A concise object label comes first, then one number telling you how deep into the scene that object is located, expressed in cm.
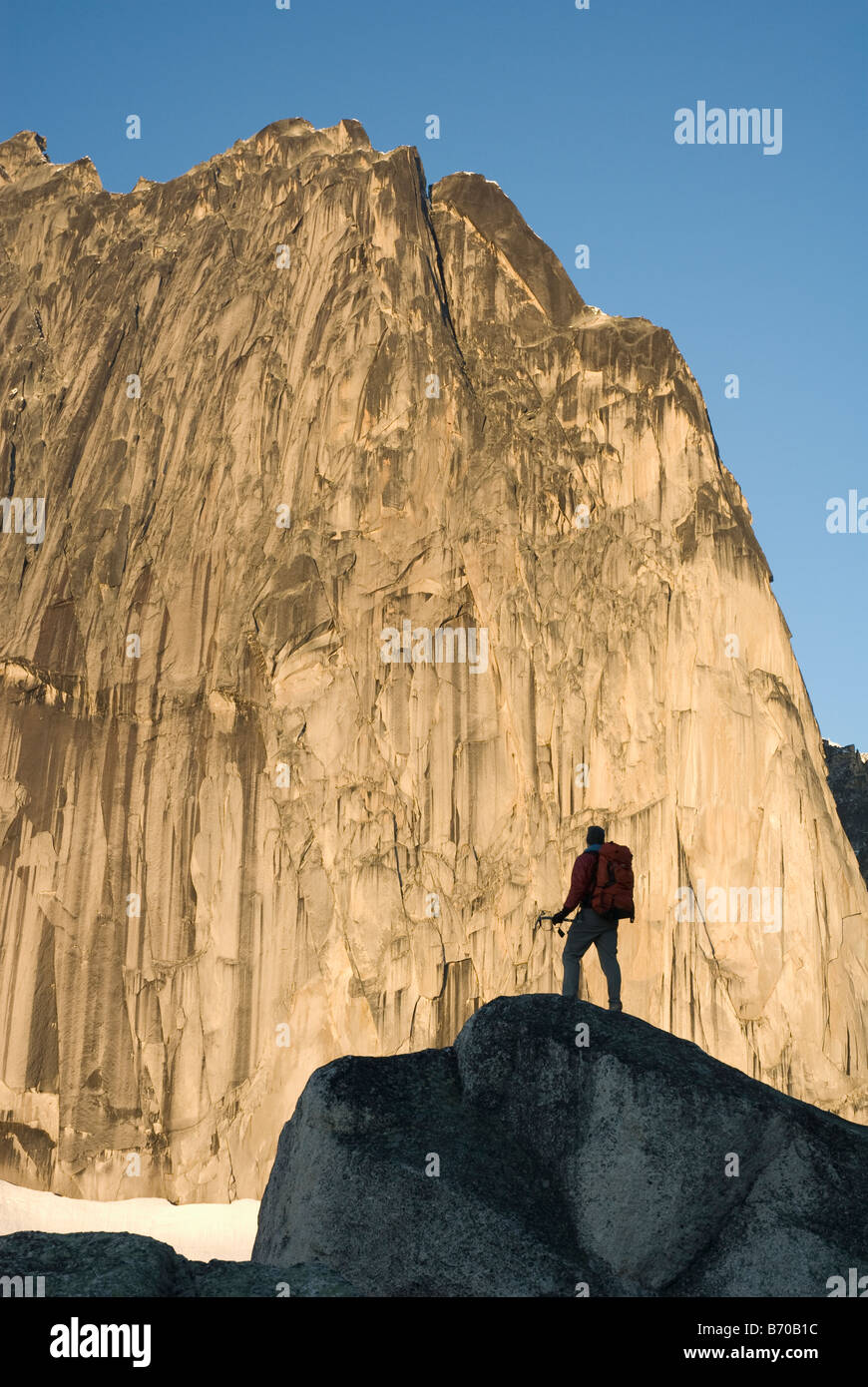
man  1427
